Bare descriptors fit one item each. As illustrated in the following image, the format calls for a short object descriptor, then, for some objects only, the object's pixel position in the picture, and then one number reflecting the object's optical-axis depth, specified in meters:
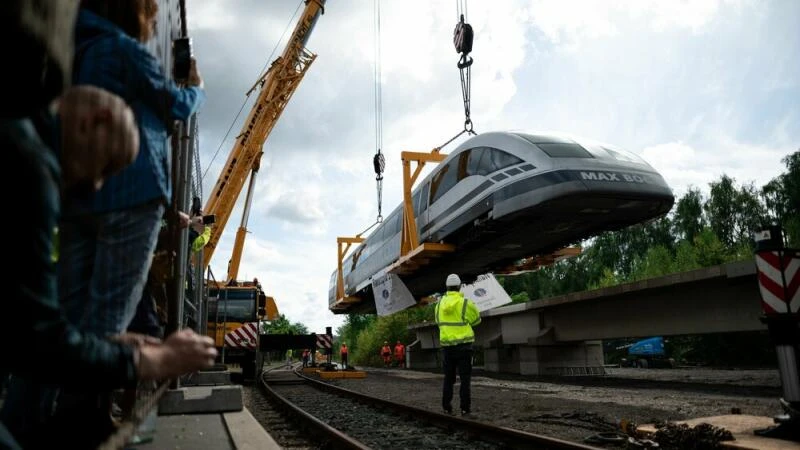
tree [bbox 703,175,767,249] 34.88
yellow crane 13.35
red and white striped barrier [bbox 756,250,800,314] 4.34
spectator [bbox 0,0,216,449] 0.76
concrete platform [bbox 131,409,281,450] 3.35
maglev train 8.73
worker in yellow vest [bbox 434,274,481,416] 7.20
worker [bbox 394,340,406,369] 30.83
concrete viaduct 10.72
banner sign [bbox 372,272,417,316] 15.27
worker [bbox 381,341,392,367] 30.09
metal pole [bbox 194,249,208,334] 6.41
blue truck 30.08
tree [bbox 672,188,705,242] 38.34
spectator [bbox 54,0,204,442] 1.74
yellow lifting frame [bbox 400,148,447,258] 13.25
